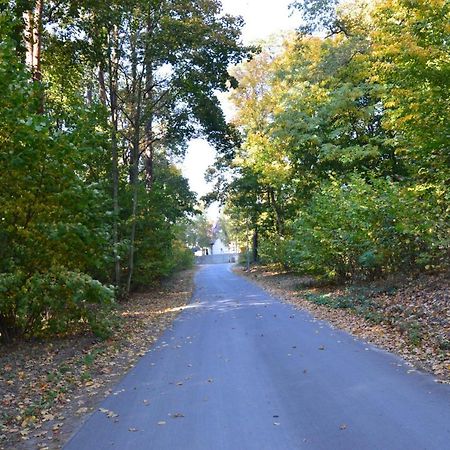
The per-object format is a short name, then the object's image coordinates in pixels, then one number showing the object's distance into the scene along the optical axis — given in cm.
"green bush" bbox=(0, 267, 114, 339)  917
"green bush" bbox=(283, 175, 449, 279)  1184
